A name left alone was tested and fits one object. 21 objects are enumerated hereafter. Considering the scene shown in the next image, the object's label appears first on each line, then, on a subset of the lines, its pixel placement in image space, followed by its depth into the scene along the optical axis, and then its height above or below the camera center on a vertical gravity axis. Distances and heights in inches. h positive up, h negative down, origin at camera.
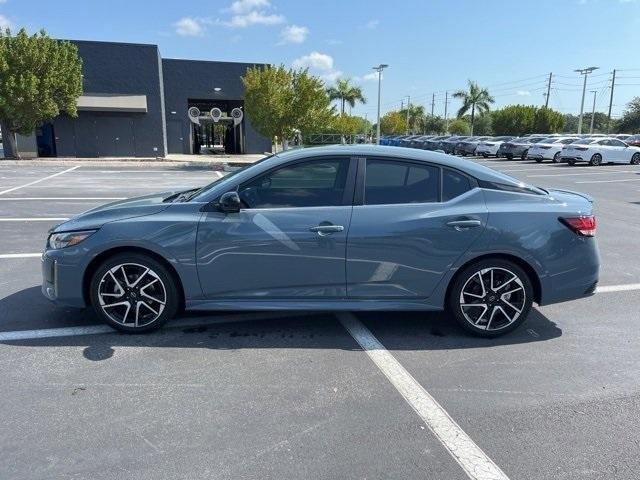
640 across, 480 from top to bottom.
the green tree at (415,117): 3334.2 +189.9
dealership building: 1095.0 +93.2
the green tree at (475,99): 2490.2 +235.3
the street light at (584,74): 2073.6 +308.1
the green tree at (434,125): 3420.3 +142.0
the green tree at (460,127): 3129.2 +118.6
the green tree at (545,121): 2298.2 +117.2
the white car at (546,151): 1102.4 -10.5
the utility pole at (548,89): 2860.7 +333.5
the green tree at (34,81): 906.1 +115.2
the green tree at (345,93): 2333.5 +244.7
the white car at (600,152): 1008.2 -10.9
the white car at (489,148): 1325.0 -5.8
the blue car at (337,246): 153.6 -31.8
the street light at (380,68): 1540.4 +240.1
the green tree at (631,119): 2507.4 +146.1
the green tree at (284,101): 977.9 +86.7
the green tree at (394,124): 3225.9 +141.5
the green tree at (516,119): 2301.9 +125.1
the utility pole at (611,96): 2658.5 +273.3
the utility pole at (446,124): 3146.2 +138.2
